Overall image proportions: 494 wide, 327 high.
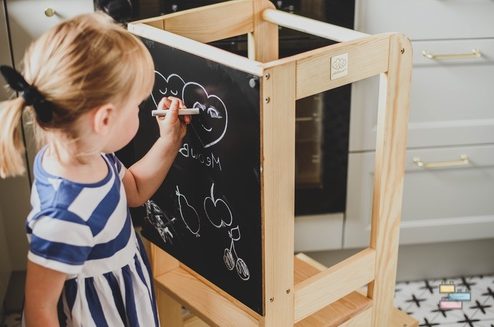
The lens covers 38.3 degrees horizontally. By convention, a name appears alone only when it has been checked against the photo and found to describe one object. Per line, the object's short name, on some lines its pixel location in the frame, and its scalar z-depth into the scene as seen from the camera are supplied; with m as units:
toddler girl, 0.96
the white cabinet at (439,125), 1.68
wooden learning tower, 1.05
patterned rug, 1.83
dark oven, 1.58
